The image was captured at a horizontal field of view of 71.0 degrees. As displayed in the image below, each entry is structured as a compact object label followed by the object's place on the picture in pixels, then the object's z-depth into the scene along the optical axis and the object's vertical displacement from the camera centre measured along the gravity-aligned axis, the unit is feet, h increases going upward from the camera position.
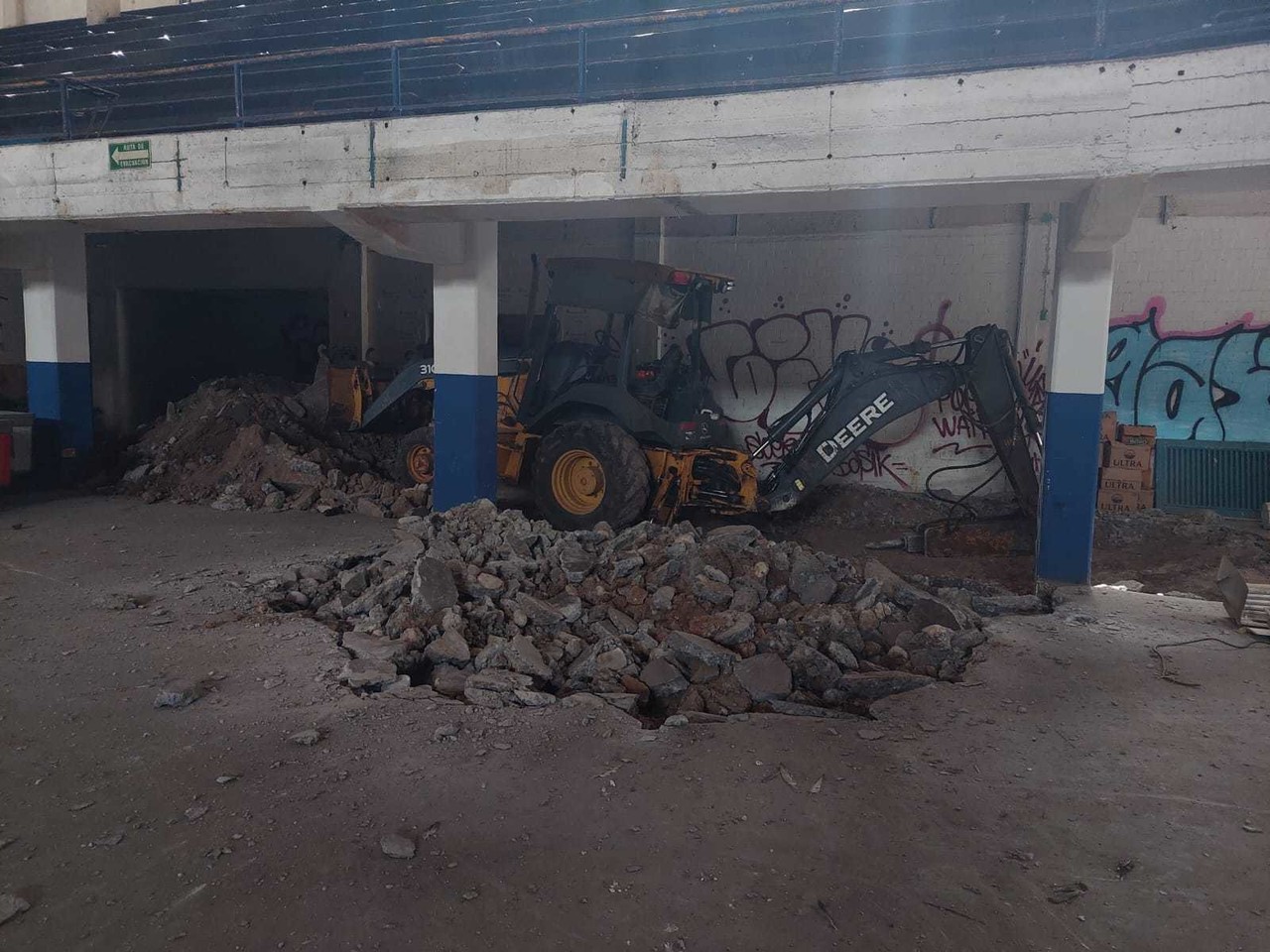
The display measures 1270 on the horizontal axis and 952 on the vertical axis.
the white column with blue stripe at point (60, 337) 35.47 +0.44
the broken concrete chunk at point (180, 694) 15.12 -5.84
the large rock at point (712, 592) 18.58 -4.68
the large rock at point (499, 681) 15.69 -5.66
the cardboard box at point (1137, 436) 34.35 -2.16
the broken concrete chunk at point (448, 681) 15.99 -5.81
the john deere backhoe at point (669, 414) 28.07 -1.51
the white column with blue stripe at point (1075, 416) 22.67 -0.98
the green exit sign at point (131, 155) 27.04 +5.92
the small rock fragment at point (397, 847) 10.81 -5.94
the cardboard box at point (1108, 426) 34.78 -1.83
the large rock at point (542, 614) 17.92 -5.06
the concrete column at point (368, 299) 47.16 +3.05
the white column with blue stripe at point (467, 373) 28.81 -0.41
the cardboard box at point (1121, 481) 34.22 -3.85
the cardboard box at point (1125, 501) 34.14 -4.60
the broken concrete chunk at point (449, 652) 16.89 -5.53
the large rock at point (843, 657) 16.78 -5.37
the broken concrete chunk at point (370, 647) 16.94 -5.61
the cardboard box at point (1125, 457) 34.19 -2.96
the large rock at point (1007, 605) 21.26 -5.49
